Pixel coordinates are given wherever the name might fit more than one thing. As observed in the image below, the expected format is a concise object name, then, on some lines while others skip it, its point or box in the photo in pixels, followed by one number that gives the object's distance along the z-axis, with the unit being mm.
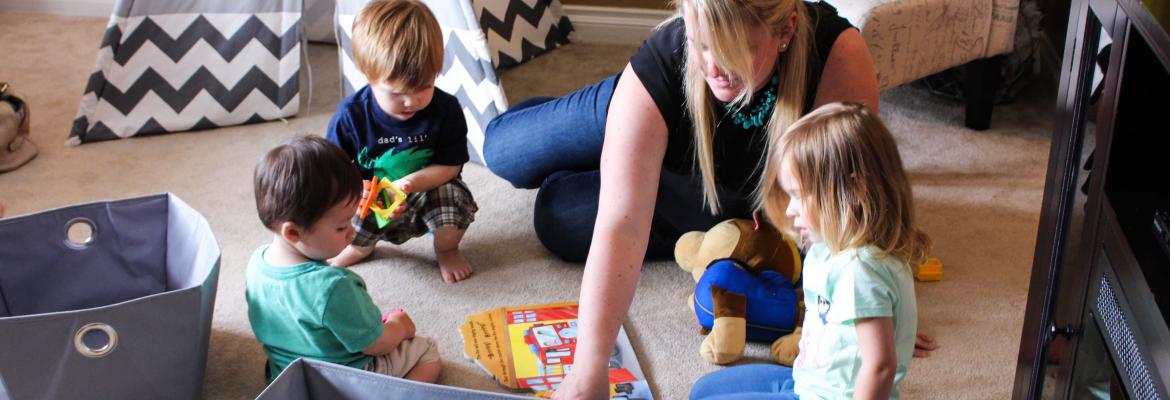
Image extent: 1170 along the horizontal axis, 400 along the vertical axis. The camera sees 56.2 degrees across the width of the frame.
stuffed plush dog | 1742
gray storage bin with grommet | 1433
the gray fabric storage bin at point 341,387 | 1261
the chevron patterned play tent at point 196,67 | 2539
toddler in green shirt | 1487
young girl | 1212
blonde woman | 1320
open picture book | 1699
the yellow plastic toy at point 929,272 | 1961
